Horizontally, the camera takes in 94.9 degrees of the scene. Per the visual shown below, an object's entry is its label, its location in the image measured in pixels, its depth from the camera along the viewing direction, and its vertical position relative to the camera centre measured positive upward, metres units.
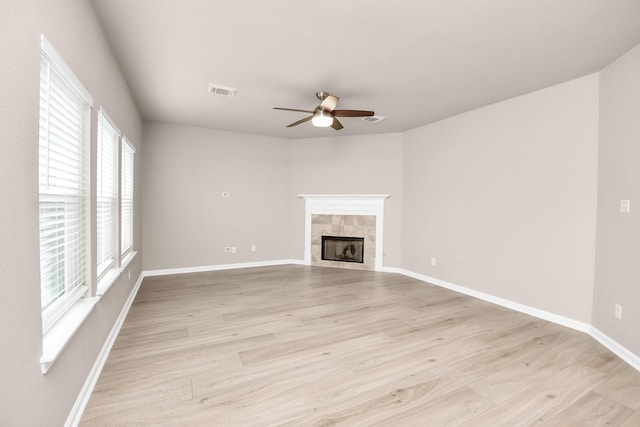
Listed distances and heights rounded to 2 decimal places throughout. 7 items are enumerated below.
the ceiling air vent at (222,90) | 3.47 +1.43
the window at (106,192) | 2.46 +0.13
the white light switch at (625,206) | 2.57 +0.08
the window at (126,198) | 3.40 +0.10
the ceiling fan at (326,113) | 3.39 +1.15
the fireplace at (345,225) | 5.80 -0.31
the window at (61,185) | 1.44 +0.11
